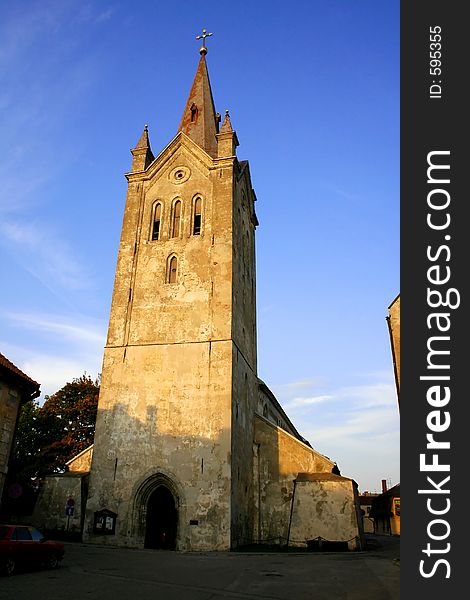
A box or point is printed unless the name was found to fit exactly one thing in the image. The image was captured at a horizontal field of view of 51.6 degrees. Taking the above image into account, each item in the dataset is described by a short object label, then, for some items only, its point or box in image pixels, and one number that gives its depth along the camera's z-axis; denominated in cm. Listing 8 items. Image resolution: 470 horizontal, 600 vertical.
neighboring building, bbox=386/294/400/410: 1561
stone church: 2092
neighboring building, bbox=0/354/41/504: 1673
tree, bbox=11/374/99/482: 3709
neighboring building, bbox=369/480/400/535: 4478
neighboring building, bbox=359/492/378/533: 6450
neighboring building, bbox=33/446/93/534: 2284
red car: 1163
